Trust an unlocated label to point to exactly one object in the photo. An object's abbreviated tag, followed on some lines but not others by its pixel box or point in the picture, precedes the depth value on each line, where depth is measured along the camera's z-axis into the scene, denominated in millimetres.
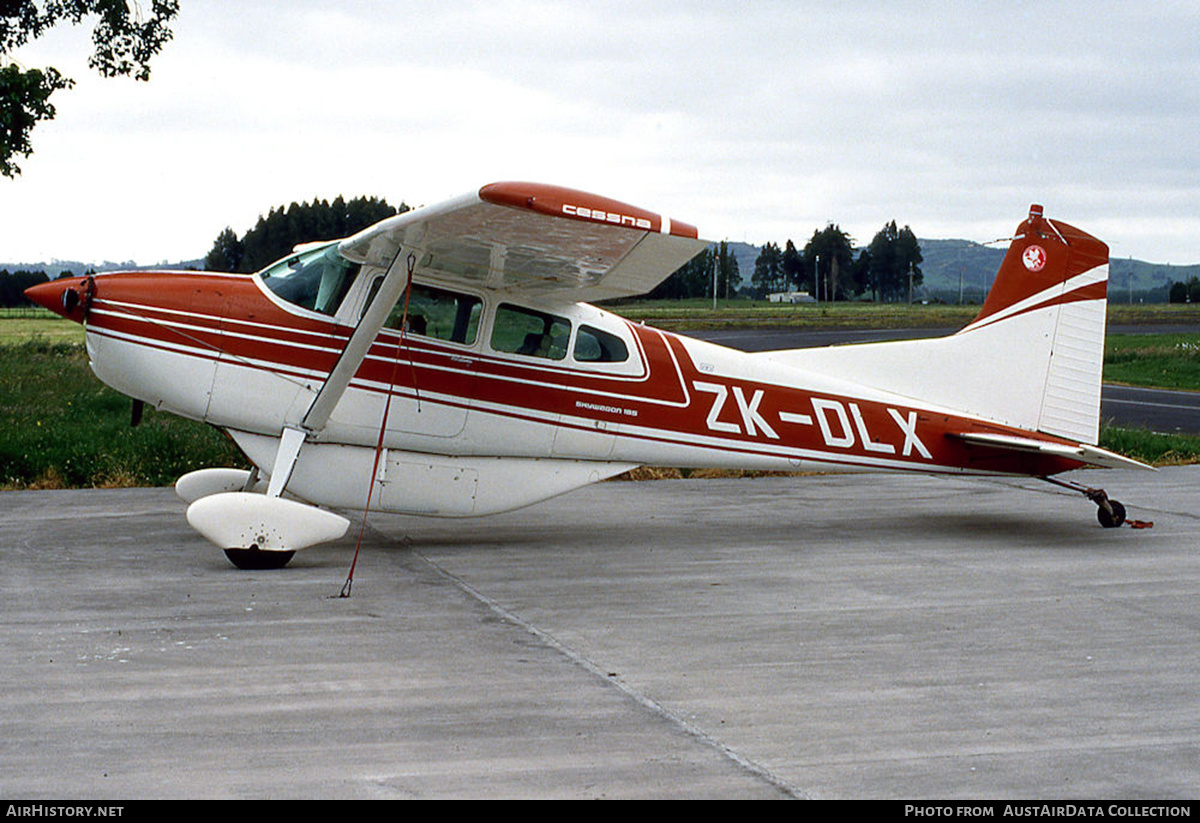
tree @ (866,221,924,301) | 166375
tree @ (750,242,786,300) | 185125
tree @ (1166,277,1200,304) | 130875
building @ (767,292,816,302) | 151938
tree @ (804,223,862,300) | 158125
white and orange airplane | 8164
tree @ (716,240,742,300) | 129250
